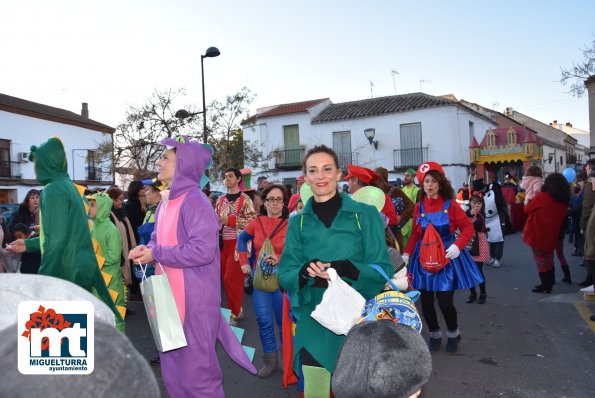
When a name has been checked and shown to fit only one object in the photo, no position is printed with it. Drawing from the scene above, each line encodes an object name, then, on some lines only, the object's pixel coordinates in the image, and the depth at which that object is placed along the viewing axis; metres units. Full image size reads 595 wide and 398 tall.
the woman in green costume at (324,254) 2.89
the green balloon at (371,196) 4.32
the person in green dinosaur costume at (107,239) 5.32
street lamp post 16.05
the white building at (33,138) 32.47
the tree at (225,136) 21.55
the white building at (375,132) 28.88
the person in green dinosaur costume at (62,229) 3.45
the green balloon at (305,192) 4.76
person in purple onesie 3.04
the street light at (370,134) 28.82
